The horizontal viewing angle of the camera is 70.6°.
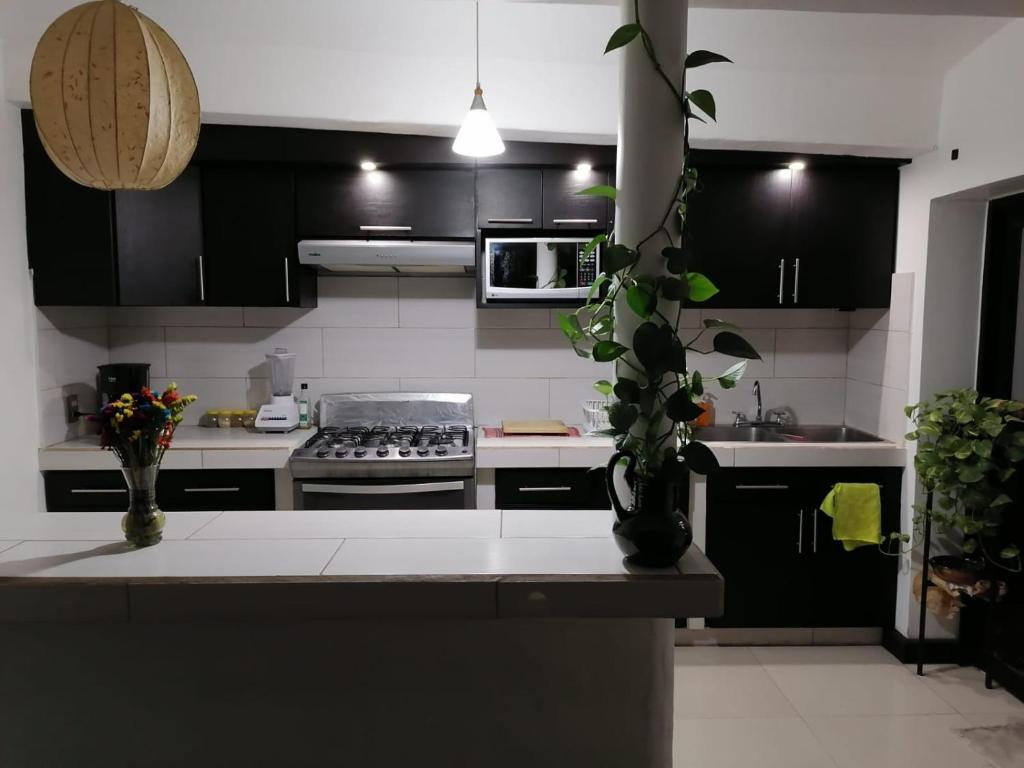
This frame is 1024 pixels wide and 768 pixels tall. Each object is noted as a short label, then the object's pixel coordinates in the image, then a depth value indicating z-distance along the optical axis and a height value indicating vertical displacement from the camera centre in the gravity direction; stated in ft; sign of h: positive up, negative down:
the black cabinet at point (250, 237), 10.46 +1.26
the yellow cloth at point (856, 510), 10.30 -2.56
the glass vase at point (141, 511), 5.41 -1.41
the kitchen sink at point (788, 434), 11.56 -1.71
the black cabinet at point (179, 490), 9.96 -2.32
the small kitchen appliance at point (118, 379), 10.69 -0.83
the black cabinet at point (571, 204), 10.61 +1.82
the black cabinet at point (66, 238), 9.73 +1.16
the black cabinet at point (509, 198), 10.60 +1.89
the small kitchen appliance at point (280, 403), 11.08 -1.22
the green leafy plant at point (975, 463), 9.04 -1.70
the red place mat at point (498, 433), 11.28 -1.68
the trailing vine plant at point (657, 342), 4.81 -0.09
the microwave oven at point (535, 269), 10.62 +0.86
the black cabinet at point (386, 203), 10.53 +1.78
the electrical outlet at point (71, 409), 10.46 -1.26
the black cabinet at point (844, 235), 10.93 +1.44
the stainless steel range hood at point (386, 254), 10.35 +1.03
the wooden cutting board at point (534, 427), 11.13 -1.56
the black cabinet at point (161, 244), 10.09 +1.13
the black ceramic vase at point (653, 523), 5.01 -1.35
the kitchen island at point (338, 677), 5.29 -2.62
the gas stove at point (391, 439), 9.93 -1.69
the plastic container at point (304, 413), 11.59 -1.41
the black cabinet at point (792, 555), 10.57 -3.34
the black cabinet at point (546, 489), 10.43 -2.34
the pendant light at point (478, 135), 6.89 +1.87
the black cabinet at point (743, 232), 10.89 +1.47
